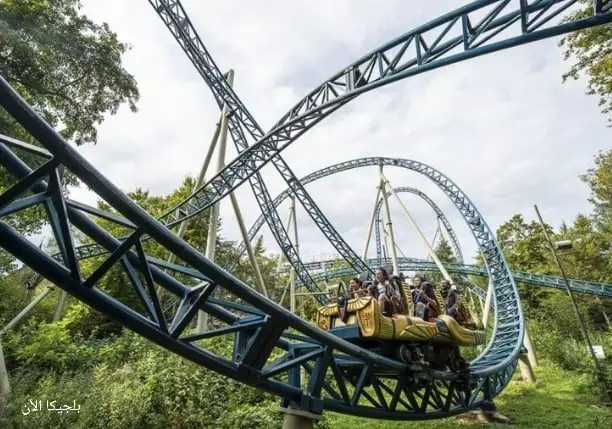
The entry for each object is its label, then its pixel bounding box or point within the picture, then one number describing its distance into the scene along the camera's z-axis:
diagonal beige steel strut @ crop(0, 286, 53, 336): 7.38
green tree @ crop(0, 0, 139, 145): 7.35
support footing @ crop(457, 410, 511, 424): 6.54
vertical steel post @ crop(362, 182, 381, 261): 12.53
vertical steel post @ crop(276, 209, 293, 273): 12.35
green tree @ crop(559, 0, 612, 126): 7.98
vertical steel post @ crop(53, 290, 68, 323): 9.71
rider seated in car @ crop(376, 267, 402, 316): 4.24
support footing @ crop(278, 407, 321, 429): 2.97
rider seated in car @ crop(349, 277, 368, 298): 4.53
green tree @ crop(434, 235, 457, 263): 34.43
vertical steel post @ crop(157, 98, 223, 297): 8.25
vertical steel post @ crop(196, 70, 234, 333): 6.85
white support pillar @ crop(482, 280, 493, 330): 9.36
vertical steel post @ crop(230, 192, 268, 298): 7.91
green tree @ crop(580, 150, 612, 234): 16.84
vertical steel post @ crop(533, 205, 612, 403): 7.95
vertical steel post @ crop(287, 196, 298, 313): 9.25
